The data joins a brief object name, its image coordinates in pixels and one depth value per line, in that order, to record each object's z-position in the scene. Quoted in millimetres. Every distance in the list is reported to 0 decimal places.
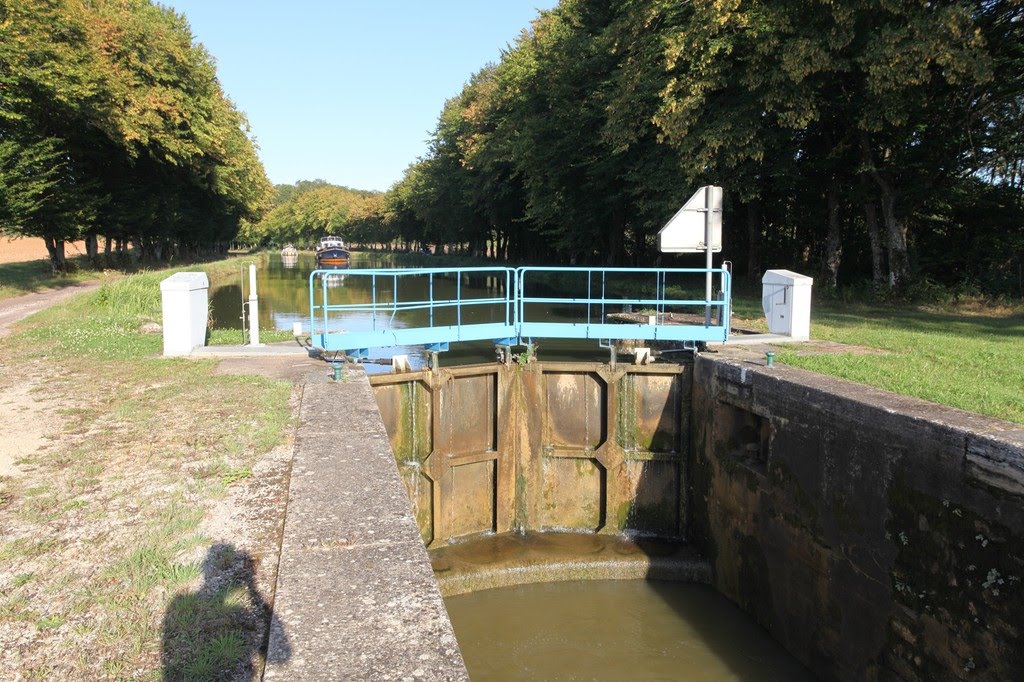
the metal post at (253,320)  10562
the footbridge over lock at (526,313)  9727
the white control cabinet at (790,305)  10945
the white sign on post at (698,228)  10188
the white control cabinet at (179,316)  9648
